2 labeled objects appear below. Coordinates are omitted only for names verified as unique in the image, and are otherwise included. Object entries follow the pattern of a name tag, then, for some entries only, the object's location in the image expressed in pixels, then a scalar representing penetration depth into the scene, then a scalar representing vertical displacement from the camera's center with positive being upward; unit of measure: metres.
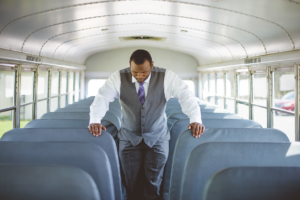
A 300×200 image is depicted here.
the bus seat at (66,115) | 3.17 -0.19
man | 2.43 -0.13
